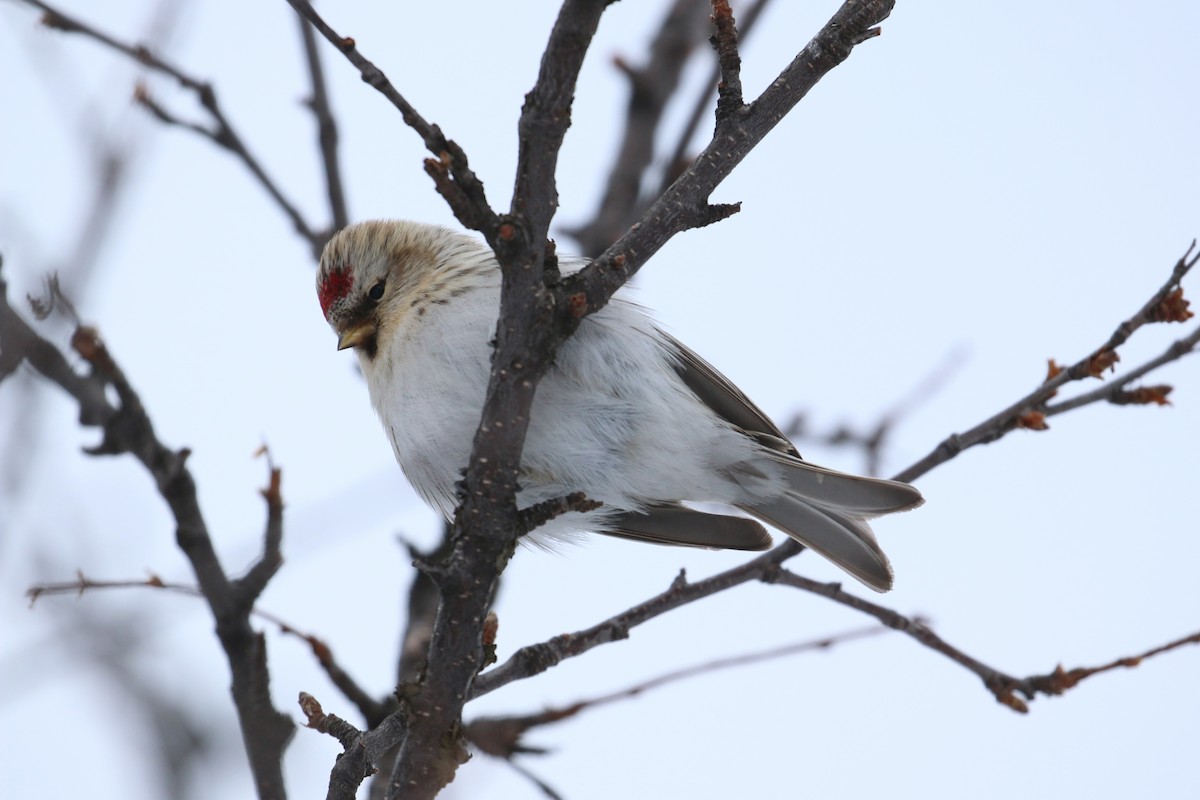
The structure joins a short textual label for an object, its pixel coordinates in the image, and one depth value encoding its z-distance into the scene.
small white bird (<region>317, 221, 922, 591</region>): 7.52
